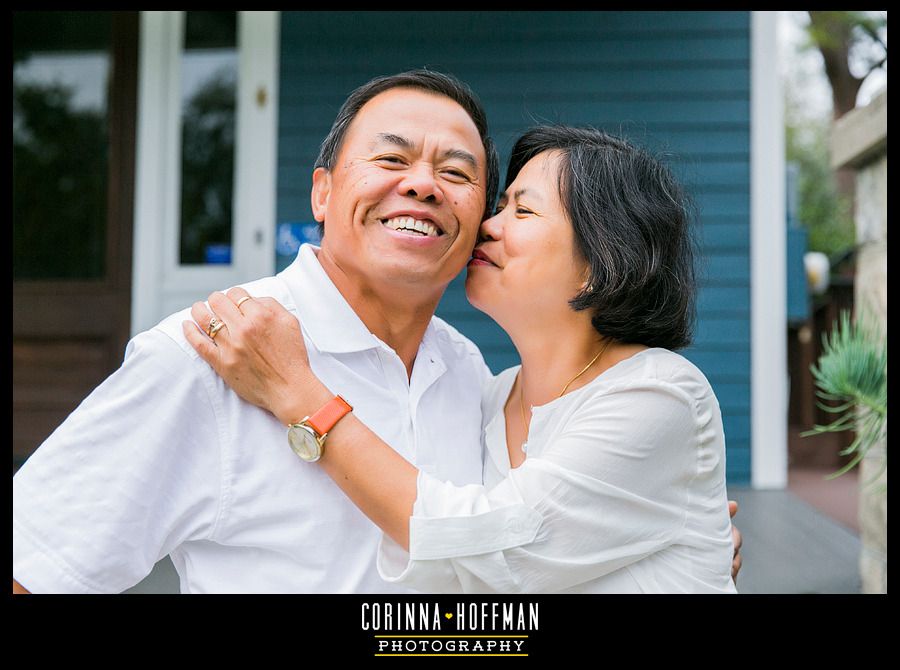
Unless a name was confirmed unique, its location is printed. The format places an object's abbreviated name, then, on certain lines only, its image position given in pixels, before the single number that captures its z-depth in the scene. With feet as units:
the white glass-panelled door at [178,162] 16.03
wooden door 16.14
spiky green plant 9.18
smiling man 4.48
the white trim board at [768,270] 15.84
